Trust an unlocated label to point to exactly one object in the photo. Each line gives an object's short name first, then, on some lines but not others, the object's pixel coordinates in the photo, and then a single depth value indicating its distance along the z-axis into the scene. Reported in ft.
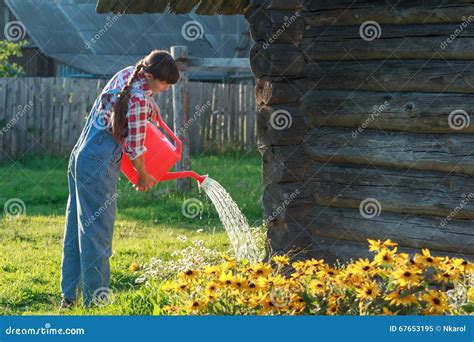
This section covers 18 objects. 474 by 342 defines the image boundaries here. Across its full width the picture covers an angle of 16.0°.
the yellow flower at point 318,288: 28.28
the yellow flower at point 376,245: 28.00
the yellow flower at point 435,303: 26.22
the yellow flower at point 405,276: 26.37
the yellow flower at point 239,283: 27.76
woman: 35.68
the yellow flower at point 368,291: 27.06
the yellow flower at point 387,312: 26.71
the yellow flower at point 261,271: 28.91
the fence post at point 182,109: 67.75
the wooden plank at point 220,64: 67.75
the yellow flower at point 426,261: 27.02
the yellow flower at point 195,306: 27.96
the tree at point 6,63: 100.51
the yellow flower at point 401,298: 26.48
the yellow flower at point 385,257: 27.11
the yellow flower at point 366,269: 27.48
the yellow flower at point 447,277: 27.63
